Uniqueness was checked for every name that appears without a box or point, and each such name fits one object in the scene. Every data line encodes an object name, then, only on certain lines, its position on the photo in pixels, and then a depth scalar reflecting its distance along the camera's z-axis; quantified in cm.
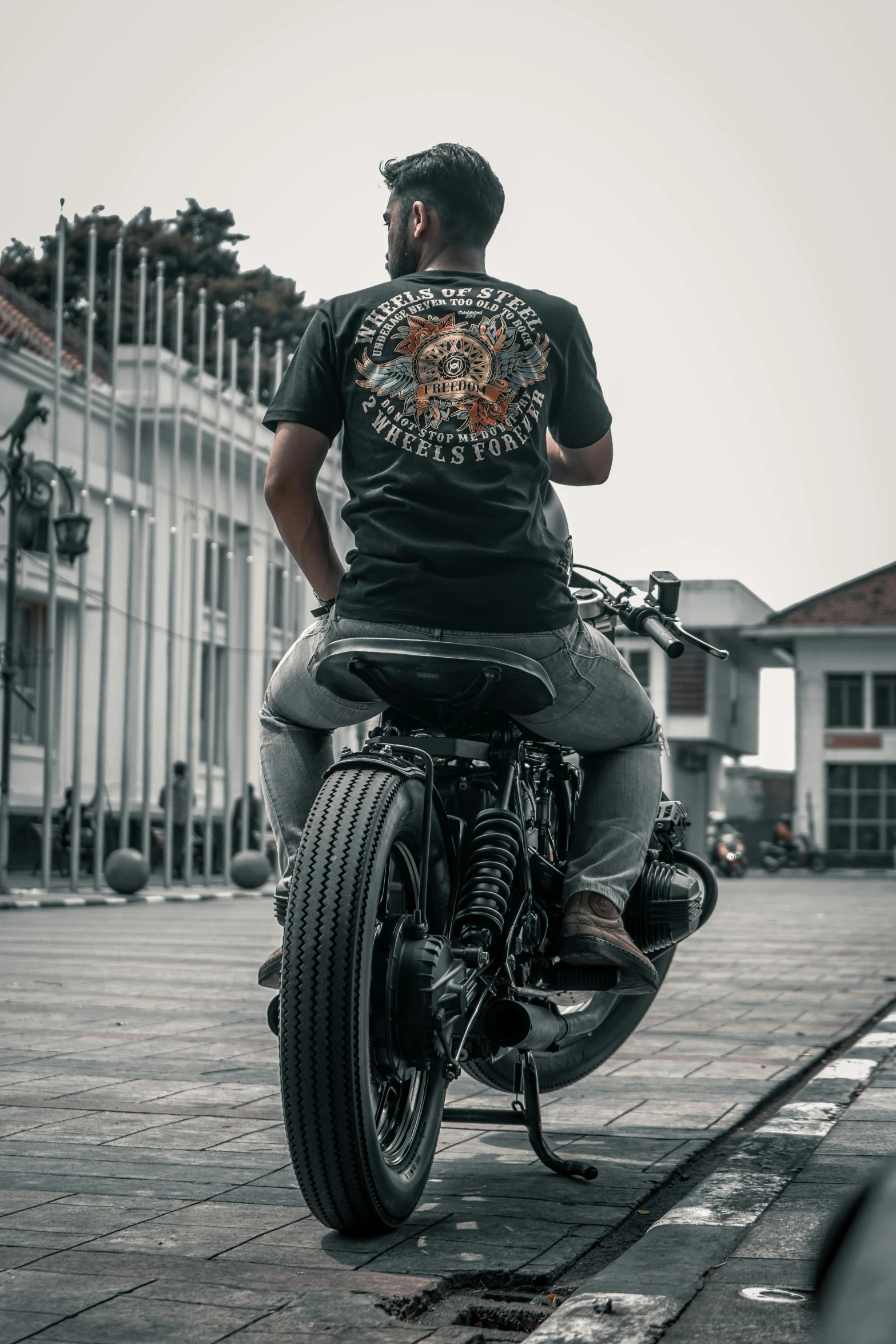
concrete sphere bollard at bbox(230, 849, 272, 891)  2256
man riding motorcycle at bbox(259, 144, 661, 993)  361
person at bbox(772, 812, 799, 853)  4581
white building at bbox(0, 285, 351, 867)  2441
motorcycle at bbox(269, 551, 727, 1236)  306
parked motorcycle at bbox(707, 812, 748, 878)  4038
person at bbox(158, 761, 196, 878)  2336
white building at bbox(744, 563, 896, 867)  4991
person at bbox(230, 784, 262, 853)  2609
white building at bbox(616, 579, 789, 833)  5344
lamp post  1834
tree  4203
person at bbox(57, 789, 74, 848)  2402
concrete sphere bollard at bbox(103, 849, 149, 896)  1959
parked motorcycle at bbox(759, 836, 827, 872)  4559
